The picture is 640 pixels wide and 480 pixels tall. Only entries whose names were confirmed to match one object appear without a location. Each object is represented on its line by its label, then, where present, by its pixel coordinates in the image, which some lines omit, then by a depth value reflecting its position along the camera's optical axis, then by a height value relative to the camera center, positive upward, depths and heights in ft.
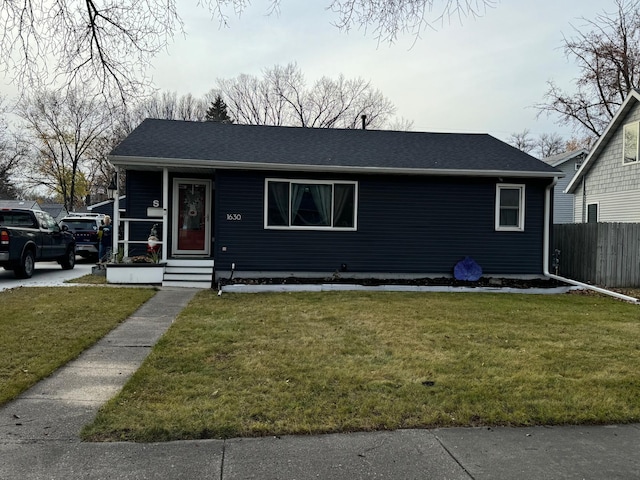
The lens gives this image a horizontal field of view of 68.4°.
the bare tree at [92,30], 18.90 +8.40
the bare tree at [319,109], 127.44 +34.24
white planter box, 34.83 -3.24
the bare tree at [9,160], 135.23 +19.85
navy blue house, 36.78 +2.18
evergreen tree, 137.80 +35.28
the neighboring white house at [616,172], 50.72 +8.04
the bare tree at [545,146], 174.09 +34.74
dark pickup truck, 35.76 -1.18
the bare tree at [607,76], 80.18 +29.29
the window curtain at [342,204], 37.99 +2.43
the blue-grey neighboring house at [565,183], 83.51 +10.38
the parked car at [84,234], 57.77 -0.68
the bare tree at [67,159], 138.31 +21.53
